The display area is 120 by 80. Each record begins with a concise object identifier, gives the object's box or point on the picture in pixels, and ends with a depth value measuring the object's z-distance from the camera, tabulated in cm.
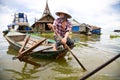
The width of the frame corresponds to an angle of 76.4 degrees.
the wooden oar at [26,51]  183
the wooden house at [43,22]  1180
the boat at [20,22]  1140
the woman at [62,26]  224
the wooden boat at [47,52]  226
